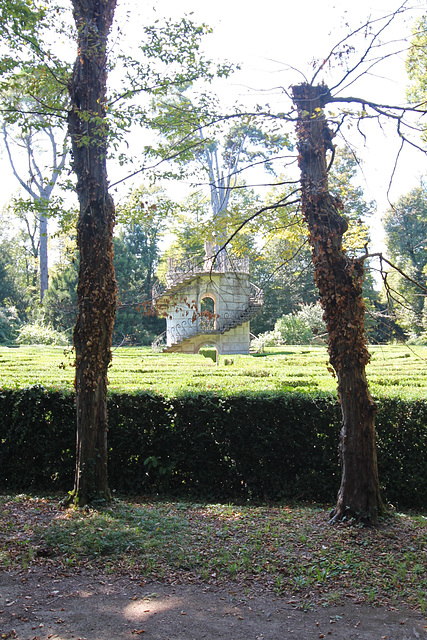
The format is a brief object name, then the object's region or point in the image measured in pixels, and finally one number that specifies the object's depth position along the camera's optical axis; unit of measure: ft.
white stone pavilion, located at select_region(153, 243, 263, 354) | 79.82
